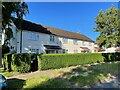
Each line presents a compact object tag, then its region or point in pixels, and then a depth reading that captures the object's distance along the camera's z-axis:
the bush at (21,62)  8.43
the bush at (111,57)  16.01
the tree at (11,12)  6.40
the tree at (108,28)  13.61
